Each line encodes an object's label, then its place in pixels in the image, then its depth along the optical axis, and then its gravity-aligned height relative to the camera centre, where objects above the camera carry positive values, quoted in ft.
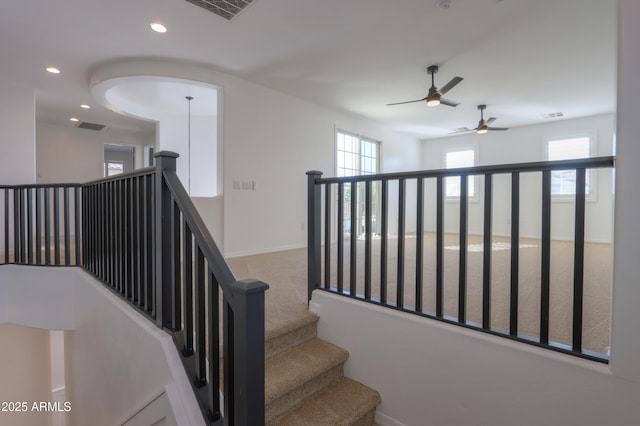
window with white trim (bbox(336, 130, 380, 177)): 20.77 +3.84
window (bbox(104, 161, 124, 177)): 33.07 +4.42
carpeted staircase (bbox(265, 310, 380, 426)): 5.71 -3.56
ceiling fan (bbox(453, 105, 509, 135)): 18.58 +5.08
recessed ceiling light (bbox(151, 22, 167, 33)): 10.05 +5.97
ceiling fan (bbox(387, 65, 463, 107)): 13.33 +5.20
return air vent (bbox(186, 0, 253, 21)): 9.02 +6.03
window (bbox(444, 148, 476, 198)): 25.97 +4.00
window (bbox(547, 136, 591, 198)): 21.24 +3.86
